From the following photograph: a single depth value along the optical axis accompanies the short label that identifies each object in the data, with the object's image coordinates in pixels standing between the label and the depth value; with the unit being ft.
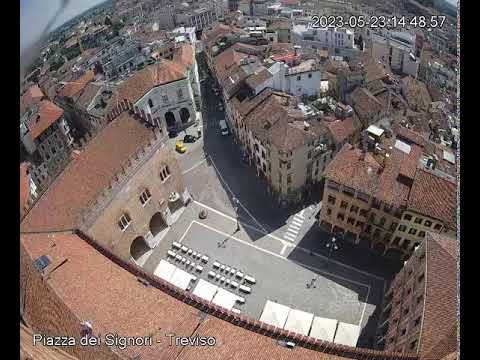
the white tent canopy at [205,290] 118.62
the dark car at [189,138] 188.65
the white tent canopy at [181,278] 121.70
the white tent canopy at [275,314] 110.32
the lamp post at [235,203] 151.19
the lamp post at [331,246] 134.10
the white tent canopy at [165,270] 123.83
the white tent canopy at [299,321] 106.83
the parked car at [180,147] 181.88
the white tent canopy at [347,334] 104.78
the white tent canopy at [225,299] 117.29
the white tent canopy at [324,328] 104.99
